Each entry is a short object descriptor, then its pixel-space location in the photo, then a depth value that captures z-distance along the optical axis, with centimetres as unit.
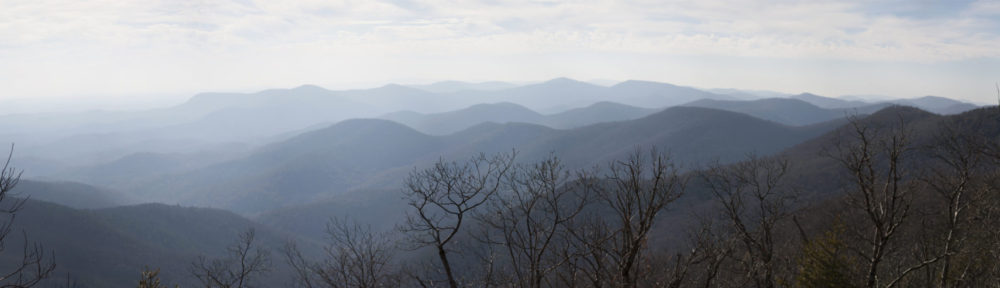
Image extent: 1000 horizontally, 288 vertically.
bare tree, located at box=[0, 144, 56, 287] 1013
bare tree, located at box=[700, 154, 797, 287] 1552
